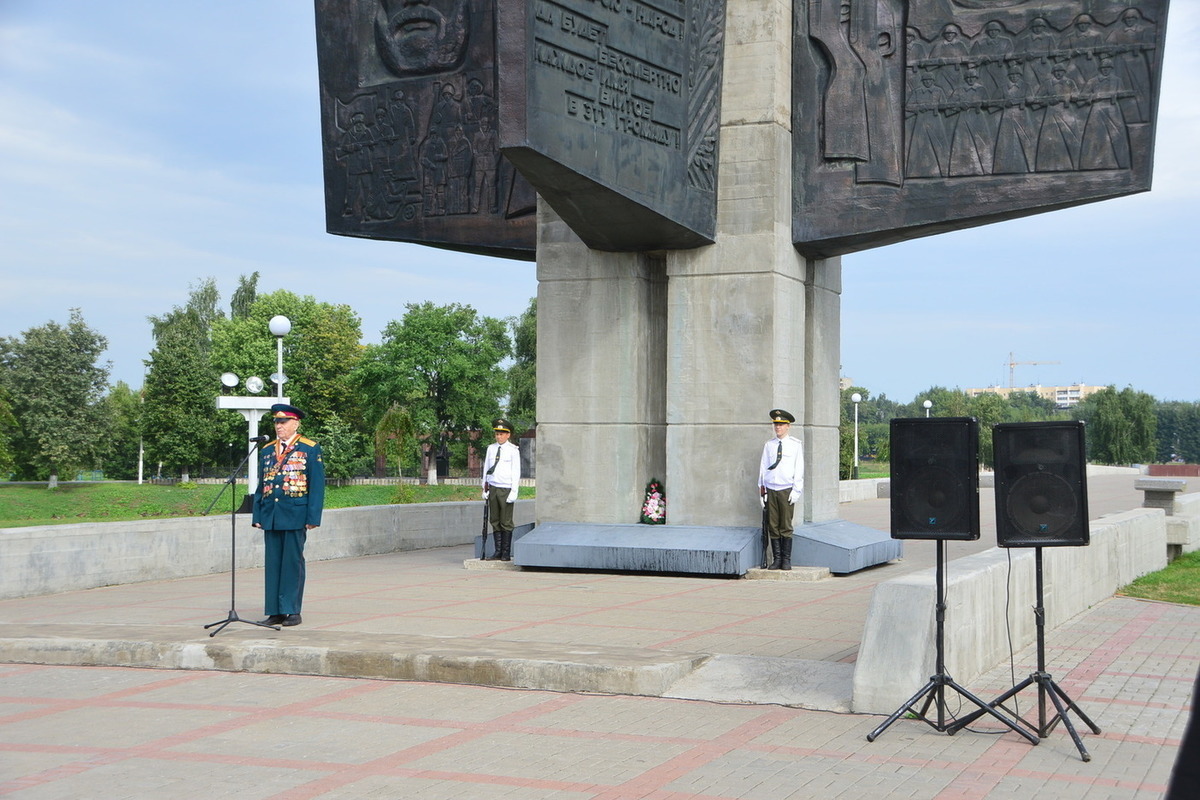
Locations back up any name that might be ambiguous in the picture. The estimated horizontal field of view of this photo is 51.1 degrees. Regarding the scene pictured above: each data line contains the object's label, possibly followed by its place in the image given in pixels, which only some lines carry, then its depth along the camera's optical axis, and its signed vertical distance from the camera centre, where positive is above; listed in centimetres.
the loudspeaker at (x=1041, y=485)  722 -19
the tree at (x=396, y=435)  5291 +71
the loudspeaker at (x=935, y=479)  733 -15
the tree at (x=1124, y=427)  10212 +216
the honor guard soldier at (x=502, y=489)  1708 -52
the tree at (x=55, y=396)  7500 +322
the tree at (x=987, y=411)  8361 +336
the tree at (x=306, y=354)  7981 +615
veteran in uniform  1107 -54
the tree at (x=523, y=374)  8512 +527
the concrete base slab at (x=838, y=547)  1552 -120
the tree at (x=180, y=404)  8119 +296
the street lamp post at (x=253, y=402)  2380 +92
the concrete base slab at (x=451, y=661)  834 -151
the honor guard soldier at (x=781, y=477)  1488 -29
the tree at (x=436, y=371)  7706 +494
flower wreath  1652 -76
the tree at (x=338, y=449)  7481 +8
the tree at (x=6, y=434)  6525 +83
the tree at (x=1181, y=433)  14650 +244
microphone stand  1041 -144
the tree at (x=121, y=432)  7894 +118
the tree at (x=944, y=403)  9131 +432
